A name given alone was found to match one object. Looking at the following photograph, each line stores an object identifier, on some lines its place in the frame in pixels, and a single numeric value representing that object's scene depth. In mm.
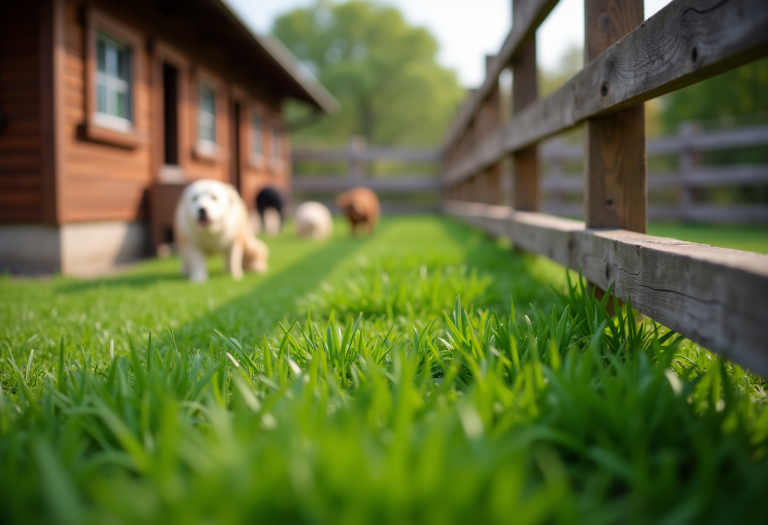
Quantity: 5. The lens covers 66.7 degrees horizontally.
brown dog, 7906
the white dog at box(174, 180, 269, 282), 3965
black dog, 9109
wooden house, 4617
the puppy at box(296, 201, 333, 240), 7883
